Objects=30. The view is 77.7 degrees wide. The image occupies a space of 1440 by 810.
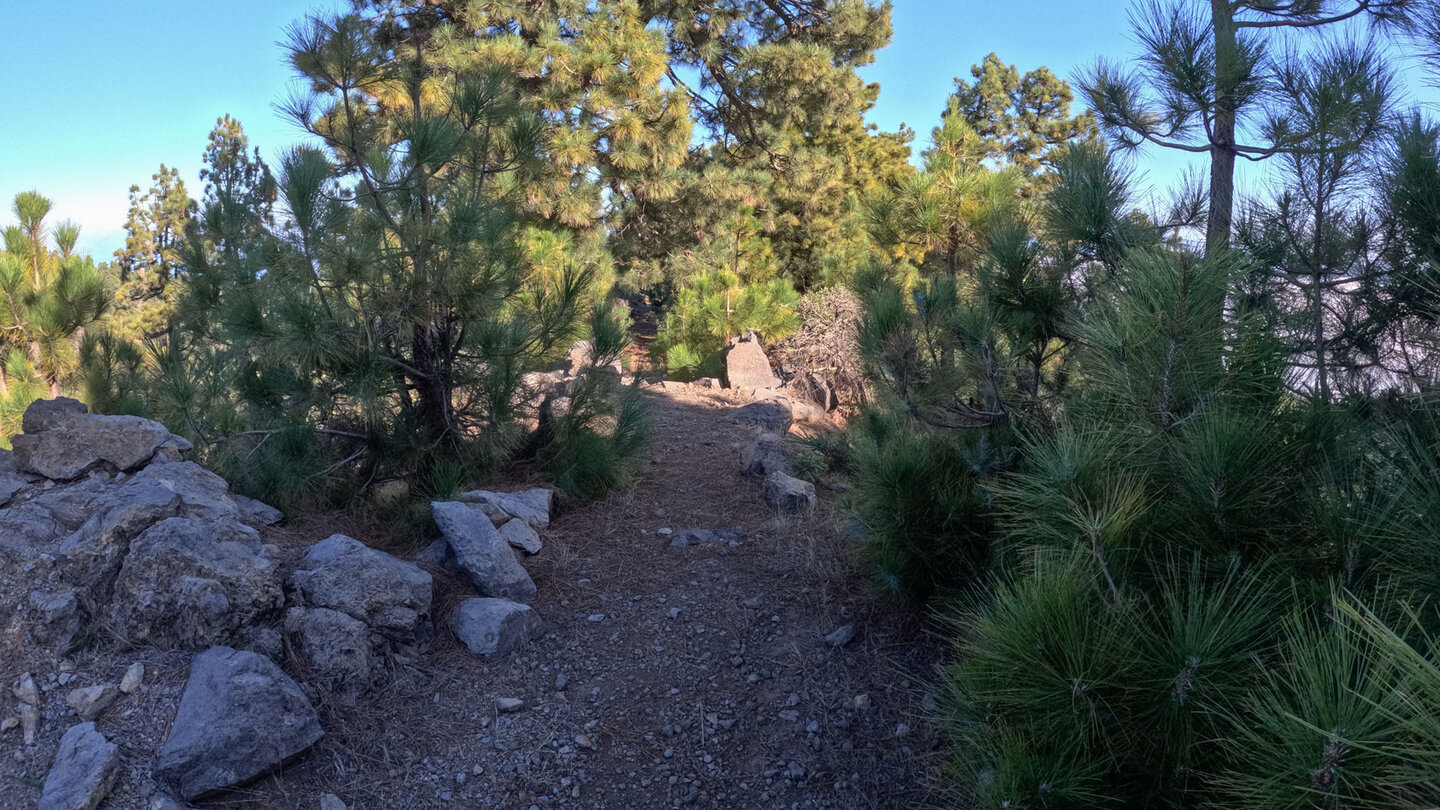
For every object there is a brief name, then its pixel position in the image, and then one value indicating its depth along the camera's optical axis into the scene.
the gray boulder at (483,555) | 3.83
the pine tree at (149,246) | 17.84
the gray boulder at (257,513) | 4.12
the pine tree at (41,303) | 6.69
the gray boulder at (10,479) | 3.74
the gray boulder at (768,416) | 7.59
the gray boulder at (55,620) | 3.06
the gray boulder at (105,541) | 3.21
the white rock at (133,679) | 2.93
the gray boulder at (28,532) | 3.29
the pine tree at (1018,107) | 18.17
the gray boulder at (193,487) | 3.58
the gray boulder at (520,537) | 4.25
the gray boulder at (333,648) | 3.14
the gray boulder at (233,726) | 2.67
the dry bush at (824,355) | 8.69
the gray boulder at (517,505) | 4.41
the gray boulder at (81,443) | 3.96
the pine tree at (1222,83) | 3.12
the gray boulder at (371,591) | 3.34
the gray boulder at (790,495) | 4.98
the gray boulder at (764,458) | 5.71
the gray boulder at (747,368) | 9.73
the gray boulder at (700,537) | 4.63
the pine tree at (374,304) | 4.14
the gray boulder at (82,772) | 2.53
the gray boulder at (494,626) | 3.50
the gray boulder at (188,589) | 3.10
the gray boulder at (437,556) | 3.98
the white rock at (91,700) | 2.86
